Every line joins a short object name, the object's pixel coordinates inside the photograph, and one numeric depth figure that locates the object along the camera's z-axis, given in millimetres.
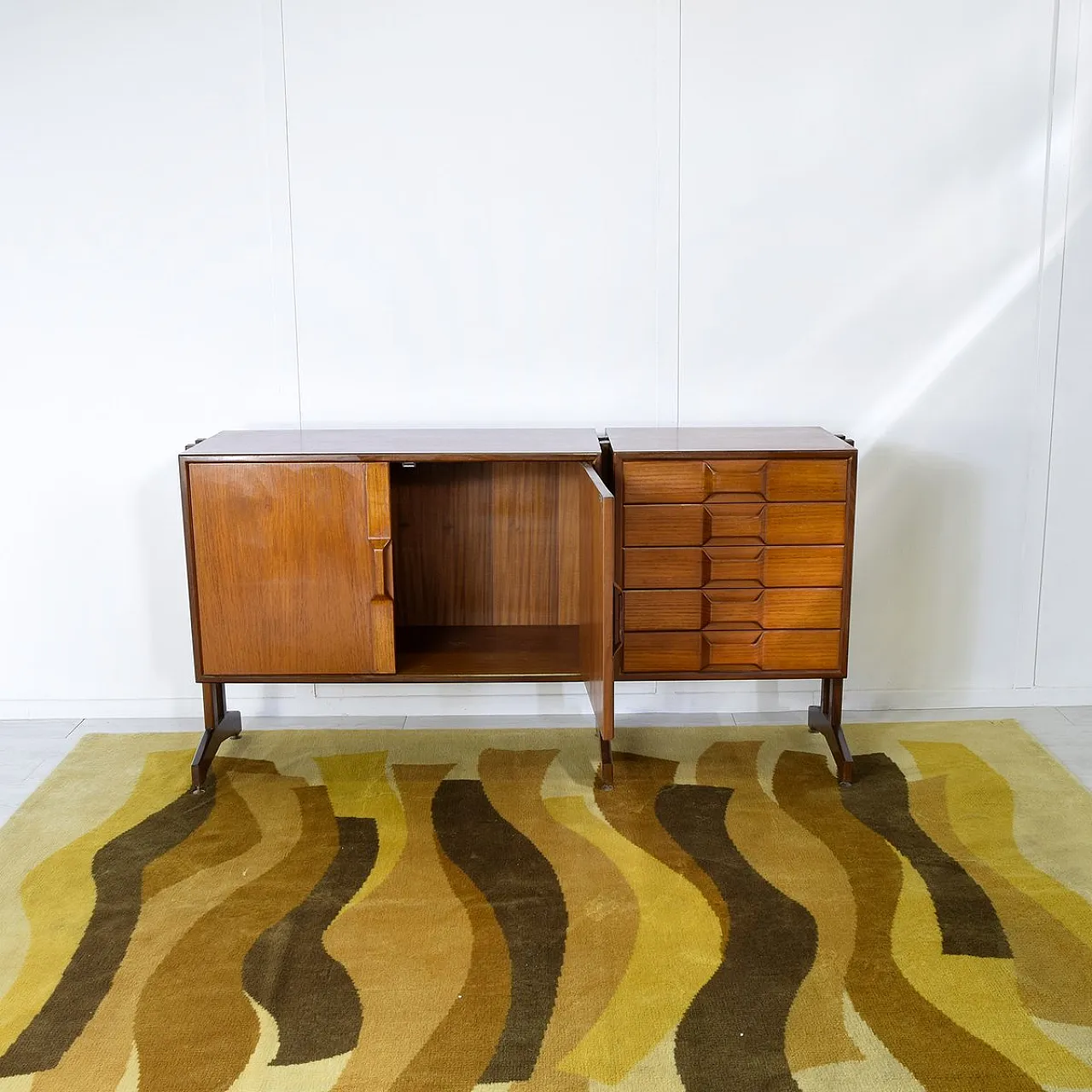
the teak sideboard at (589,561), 2664
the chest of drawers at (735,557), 2680
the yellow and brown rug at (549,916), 1855
